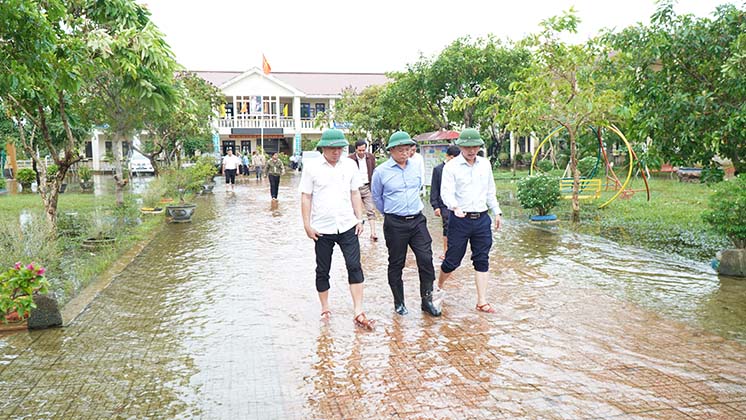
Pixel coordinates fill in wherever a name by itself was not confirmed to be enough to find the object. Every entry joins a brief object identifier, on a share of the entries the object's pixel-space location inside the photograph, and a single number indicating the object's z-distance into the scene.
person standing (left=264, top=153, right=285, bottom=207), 19.19
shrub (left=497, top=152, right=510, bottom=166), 41.25
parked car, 41.34
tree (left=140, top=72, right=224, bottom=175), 23.73
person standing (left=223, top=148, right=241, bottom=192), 24.42
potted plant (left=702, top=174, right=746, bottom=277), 7.78
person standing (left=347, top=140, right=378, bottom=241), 10.90
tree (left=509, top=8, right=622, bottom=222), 12.13
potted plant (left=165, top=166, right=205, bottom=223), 14.27
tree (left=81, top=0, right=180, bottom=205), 7.49
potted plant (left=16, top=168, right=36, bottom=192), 27.42
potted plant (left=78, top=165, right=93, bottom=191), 26.55
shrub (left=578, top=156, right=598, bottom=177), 22.96
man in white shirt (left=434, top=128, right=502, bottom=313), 6.23
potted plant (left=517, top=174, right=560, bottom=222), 13.18
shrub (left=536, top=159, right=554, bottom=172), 31.36
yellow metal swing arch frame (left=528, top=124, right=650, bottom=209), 15.37
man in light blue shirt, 6.17
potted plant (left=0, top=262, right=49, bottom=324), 5.60
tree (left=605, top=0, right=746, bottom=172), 8.97
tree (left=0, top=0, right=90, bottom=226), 5.38
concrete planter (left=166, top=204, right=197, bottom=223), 14.23
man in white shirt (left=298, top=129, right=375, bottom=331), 5.86
